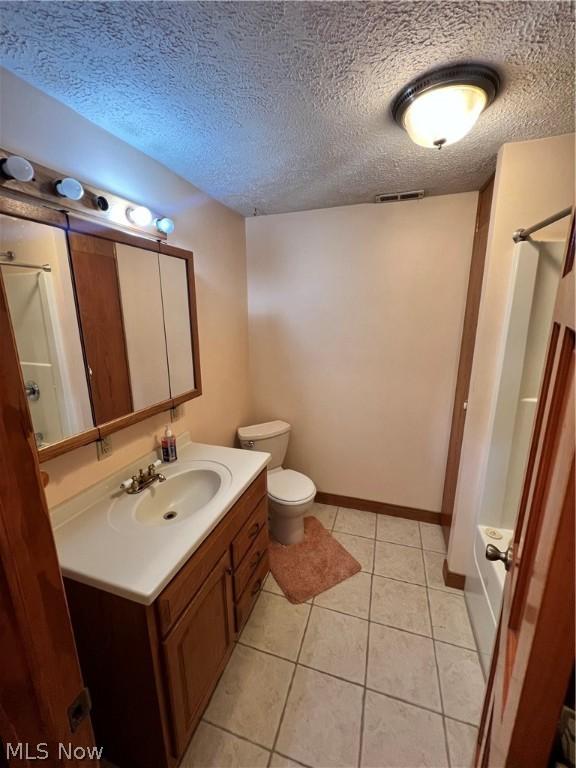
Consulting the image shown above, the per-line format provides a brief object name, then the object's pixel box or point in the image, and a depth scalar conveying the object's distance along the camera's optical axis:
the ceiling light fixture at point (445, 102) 0.96
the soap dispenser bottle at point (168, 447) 1.55
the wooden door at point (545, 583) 0.48
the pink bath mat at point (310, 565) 1.86
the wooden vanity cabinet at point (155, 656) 0.93
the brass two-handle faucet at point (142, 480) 1.33
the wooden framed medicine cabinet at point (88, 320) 0.99
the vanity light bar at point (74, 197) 0.90
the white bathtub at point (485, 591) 1.37
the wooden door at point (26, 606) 0.48
